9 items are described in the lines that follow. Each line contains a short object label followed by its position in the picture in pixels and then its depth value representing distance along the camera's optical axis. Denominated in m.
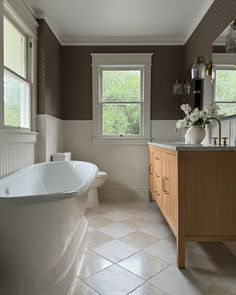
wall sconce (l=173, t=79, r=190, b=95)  3.44
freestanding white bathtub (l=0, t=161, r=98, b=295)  1.22
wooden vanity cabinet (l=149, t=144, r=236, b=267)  1.77
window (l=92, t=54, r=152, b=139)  3.72
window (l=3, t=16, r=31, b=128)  2.37
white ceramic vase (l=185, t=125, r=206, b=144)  2.50
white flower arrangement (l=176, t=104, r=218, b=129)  2.41
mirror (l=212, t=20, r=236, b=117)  2.22
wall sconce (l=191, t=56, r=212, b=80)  2.58
